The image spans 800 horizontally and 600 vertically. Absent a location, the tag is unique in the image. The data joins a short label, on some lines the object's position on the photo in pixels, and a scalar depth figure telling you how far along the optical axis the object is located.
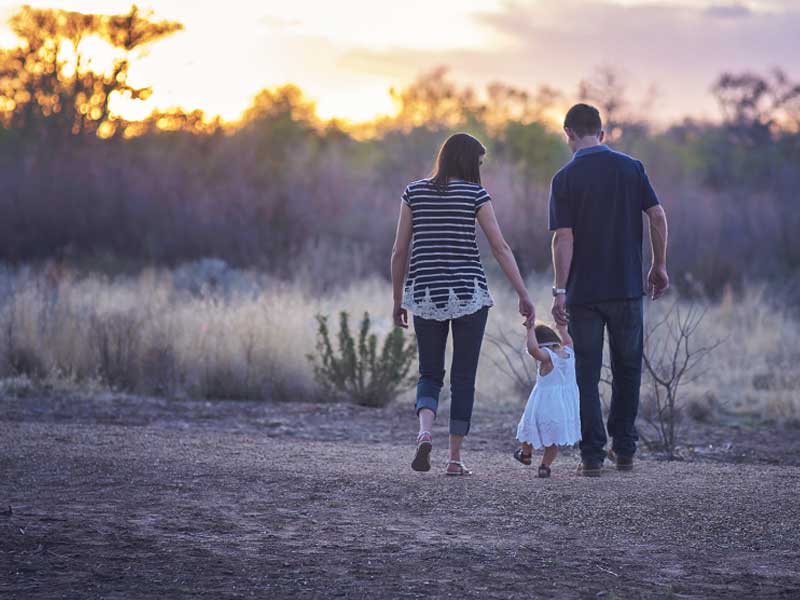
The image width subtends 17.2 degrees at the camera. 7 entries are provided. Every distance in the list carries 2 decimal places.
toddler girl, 14.10
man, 13.93
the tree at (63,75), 52.39
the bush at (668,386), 18.27
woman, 13.62
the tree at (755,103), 91.70
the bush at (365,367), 24.51
